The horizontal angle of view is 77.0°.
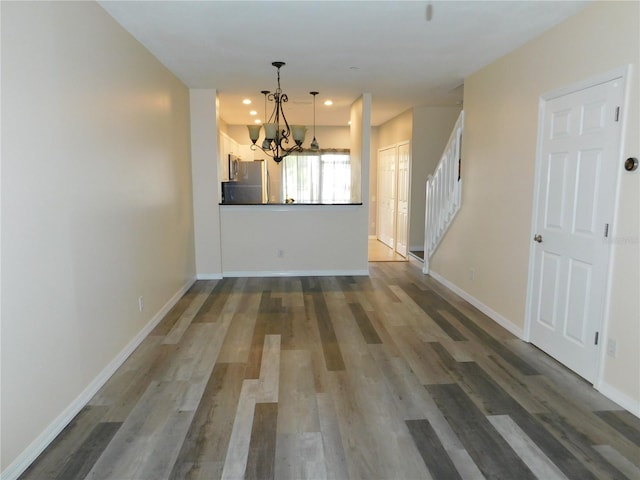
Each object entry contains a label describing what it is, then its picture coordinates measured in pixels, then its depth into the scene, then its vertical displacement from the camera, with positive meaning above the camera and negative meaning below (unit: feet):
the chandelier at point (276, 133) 14.85 +2.12
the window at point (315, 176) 29.45 +0.92
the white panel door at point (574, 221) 8.68 -0.72
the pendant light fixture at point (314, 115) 18.36 +4.28
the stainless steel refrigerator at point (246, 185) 19.72 +0.20
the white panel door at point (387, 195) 26.55 -0.43
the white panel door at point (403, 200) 23.86 -0.67
